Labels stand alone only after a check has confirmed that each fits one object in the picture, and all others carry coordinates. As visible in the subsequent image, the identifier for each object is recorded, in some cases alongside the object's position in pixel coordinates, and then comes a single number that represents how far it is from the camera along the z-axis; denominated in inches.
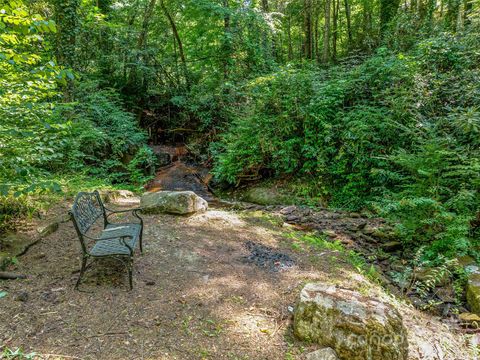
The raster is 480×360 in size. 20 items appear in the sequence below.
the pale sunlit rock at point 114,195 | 242.4
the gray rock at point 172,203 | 228.7
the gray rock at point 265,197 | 314.2
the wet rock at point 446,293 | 162.6
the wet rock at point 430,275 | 174.6
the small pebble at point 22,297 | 111.0
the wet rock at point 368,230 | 234.4
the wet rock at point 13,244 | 134.1
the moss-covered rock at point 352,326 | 97.7
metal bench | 121.2
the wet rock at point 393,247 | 215.0
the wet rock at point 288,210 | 280.2
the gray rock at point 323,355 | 98.4
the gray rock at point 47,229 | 161.5
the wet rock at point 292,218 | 264.2
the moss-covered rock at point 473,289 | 153.0
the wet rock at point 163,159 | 444.8
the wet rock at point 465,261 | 179.3
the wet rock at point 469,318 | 145.2
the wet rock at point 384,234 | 225.6
